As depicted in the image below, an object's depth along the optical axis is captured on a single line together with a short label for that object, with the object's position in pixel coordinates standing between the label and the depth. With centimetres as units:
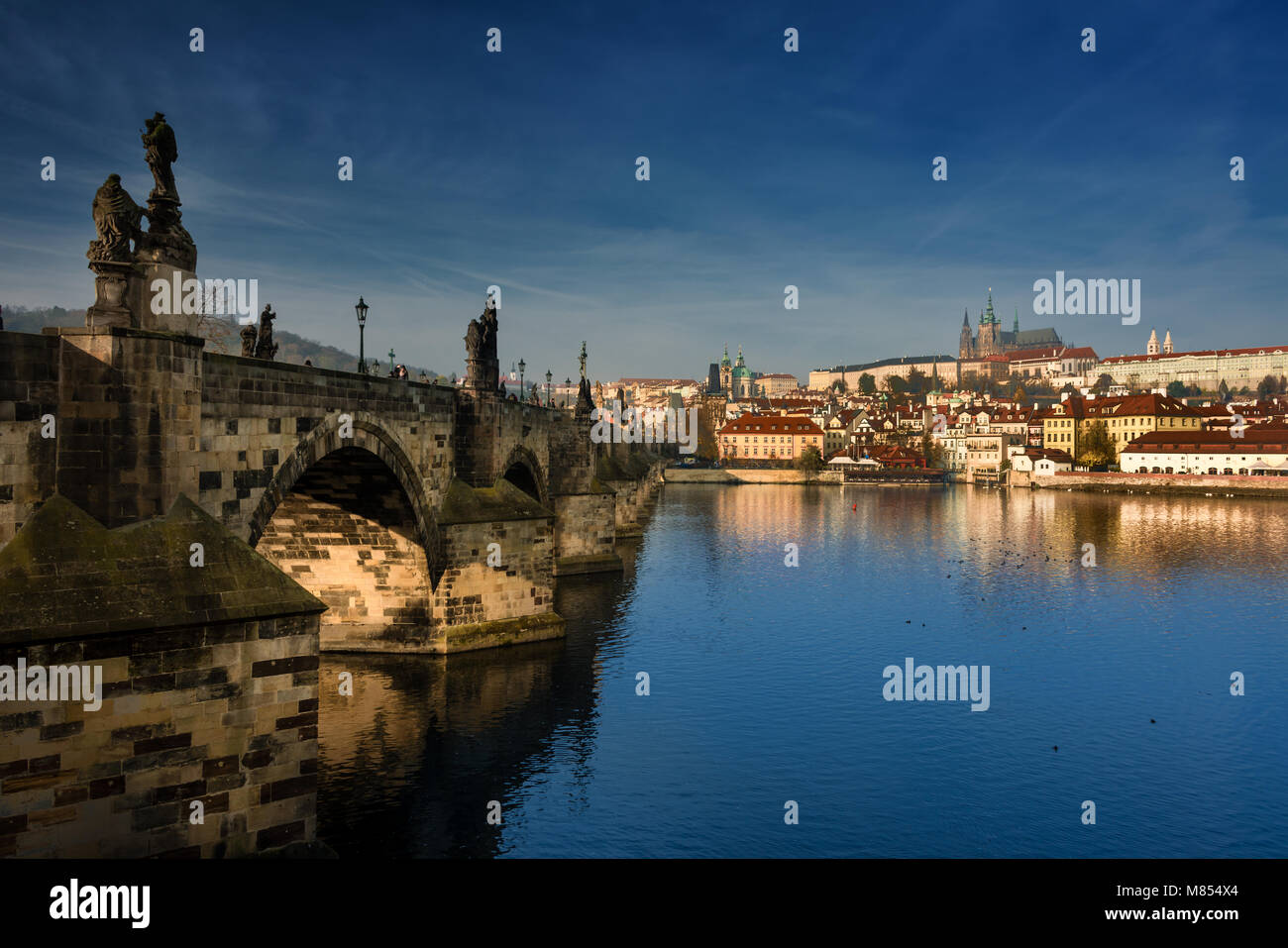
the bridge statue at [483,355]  3328
